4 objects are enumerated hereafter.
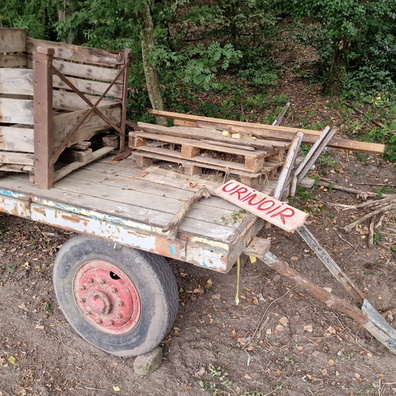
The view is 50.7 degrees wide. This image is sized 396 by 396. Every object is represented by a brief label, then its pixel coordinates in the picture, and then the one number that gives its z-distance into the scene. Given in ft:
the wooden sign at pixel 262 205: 9.34
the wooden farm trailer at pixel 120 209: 9.30
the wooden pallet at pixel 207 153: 11.14
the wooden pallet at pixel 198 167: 11.16
